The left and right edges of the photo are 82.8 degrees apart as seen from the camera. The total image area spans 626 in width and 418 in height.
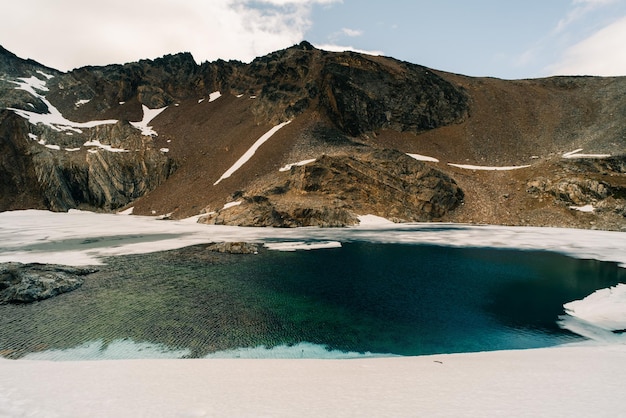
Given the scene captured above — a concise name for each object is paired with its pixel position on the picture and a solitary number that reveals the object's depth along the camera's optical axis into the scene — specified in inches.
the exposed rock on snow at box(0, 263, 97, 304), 831.7
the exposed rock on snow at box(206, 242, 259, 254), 1429.6
